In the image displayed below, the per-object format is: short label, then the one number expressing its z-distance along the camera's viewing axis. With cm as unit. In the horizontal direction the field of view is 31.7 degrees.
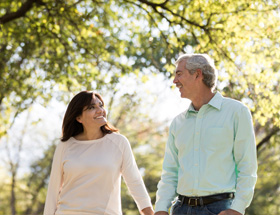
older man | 356
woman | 468
